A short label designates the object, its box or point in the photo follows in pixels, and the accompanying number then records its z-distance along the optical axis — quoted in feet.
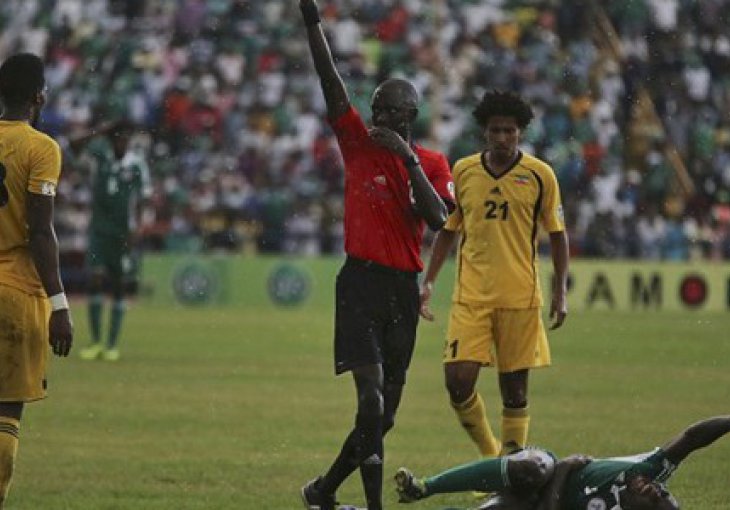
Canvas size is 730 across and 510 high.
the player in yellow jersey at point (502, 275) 76.23
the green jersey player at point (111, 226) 146.82
